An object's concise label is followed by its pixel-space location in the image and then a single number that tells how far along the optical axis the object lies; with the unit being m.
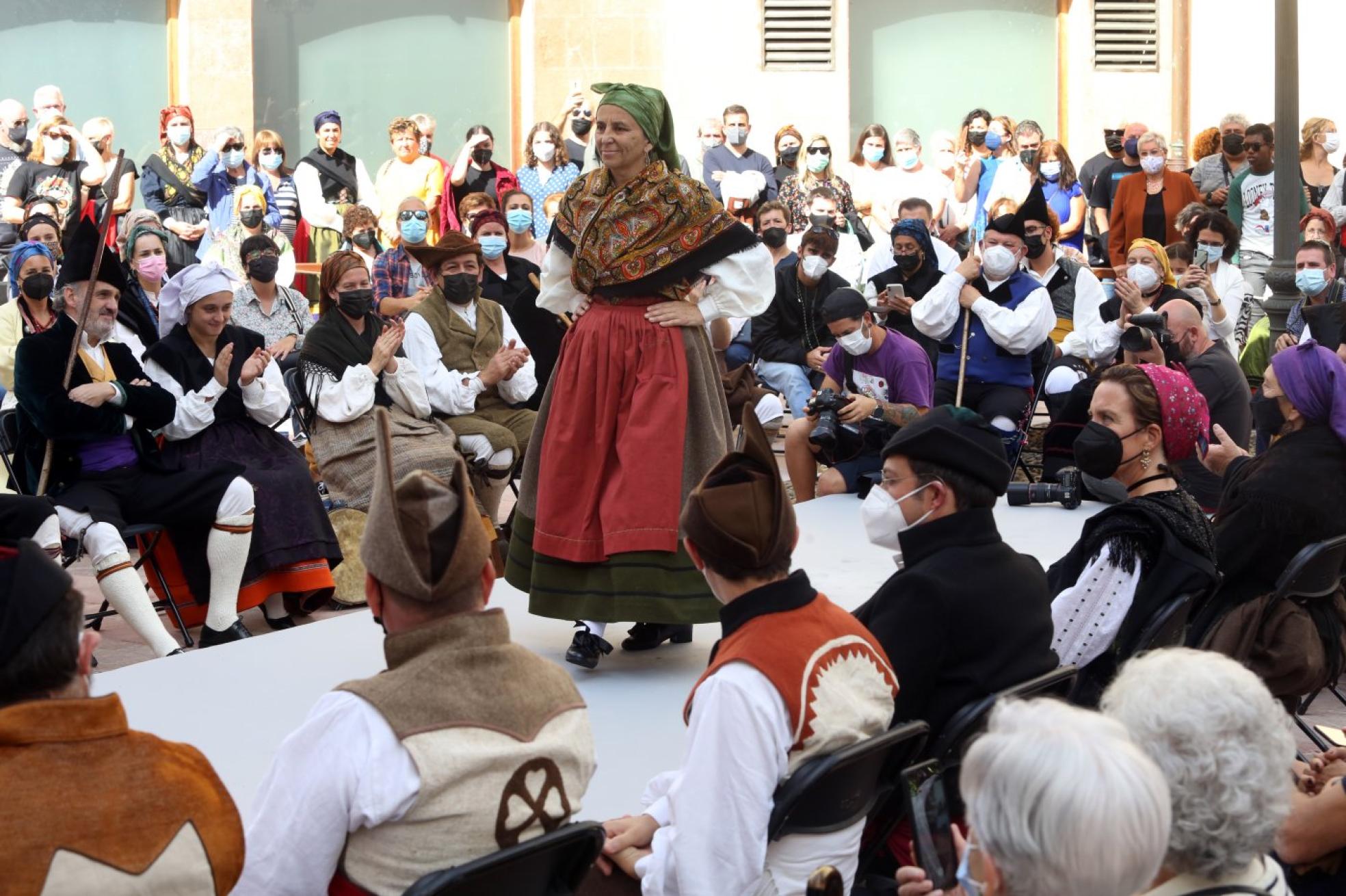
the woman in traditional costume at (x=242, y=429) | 6.11
